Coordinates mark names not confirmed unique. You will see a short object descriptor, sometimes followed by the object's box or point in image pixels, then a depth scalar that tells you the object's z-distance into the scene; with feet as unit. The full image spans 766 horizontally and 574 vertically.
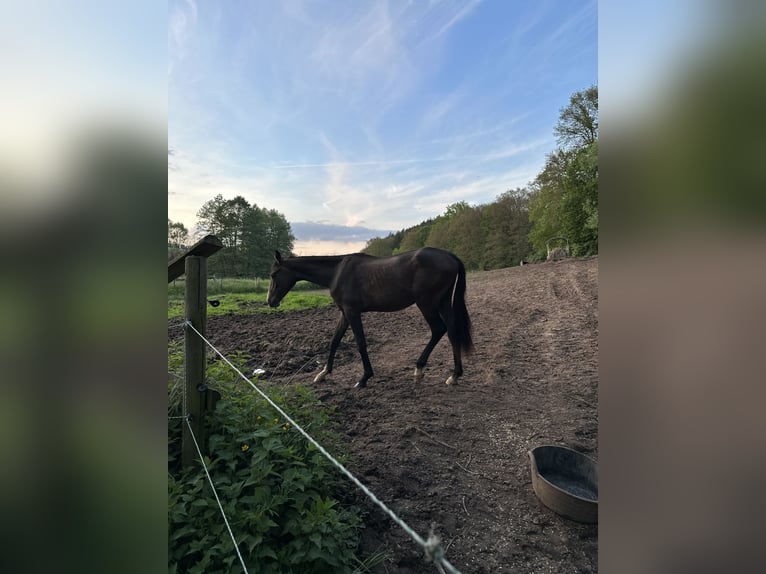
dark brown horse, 17.38
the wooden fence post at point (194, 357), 7.90
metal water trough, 8.25
